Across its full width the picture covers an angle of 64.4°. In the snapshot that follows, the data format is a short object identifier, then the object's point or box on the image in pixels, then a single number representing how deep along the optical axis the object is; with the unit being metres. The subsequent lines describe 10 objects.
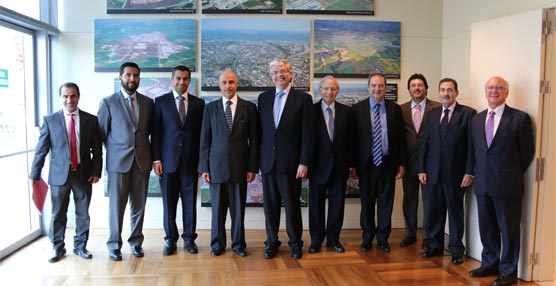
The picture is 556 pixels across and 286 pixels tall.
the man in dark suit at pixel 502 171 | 3.66
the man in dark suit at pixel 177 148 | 4.29
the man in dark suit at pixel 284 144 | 4.20
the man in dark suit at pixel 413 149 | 4.64
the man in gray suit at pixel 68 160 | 4.15
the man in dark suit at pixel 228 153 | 4.22
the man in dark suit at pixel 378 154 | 4.45
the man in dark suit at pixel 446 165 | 4.15
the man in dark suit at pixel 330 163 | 4.37
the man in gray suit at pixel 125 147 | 4.17
